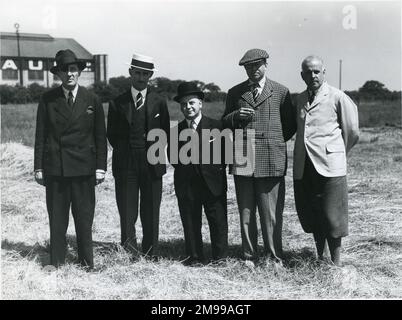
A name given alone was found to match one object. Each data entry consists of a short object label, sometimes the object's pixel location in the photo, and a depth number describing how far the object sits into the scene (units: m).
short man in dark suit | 4.99
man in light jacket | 4.63
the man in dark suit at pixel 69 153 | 4.92
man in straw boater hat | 5.12
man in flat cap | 4.82
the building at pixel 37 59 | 47.59
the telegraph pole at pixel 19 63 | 47.37
